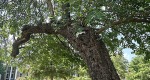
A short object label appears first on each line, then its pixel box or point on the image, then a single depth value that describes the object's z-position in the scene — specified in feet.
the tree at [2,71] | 171.81
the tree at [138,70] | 73.51
